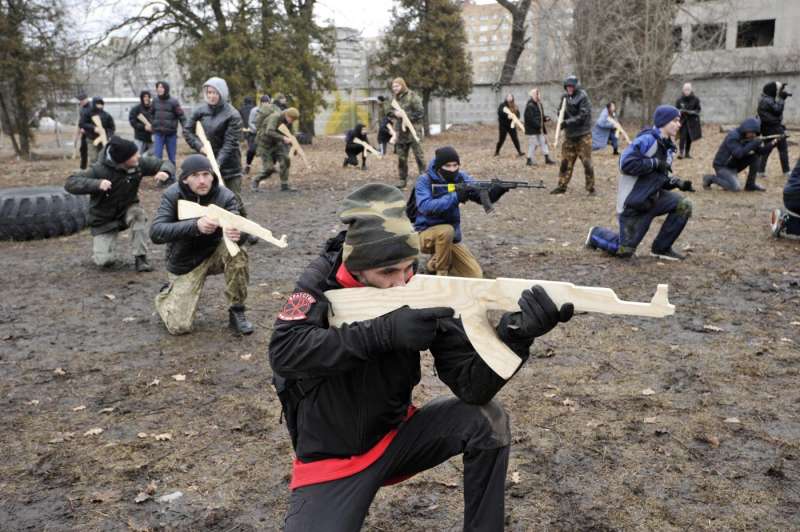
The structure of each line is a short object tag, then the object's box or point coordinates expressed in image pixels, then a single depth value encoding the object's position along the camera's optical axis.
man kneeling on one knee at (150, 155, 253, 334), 5.63
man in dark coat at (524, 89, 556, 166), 16.56
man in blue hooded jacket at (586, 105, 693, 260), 7.79
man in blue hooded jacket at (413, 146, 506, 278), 6.55
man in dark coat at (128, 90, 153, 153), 15.01
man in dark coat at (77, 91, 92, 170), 14.98
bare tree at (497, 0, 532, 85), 32.22
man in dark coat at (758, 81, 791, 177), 12.88
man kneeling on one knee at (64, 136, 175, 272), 7.68
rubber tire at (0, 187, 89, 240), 9.97
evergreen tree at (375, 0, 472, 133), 28.11
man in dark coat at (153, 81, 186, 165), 14.22
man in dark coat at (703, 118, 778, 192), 12.04
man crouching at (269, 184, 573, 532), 2.40
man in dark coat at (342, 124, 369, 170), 18.03
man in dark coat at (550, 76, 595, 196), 12.27
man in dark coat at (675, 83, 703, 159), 17.03
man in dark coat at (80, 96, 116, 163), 14.73
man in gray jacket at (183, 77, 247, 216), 9.14
